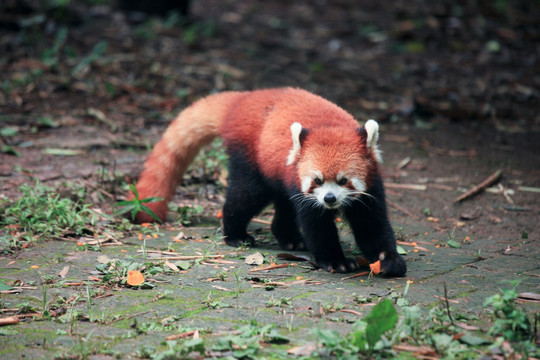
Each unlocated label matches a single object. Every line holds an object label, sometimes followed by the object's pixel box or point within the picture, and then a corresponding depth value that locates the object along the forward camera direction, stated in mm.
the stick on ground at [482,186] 11173
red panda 7873
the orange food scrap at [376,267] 7687
